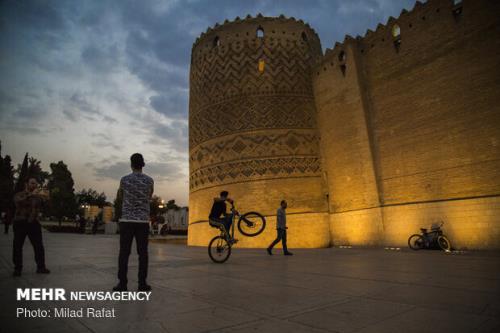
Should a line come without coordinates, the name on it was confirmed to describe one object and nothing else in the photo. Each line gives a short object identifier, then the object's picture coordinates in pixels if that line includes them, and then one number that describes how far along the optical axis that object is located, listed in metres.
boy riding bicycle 7.45
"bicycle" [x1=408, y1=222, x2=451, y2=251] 11.04
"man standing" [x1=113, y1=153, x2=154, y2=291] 4.21
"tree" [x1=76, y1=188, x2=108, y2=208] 72.47
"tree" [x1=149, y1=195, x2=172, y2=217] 64.31
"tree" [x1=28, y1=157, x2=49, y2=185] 61.12
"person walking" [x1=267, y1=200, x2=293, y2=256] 10.02
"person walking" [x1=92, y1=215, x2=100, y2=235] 32.72
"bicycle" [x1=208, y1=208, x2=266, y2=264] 7.41
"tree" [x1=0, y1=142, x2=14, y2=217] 42.50
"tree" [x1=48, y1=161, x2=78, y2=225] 48.97
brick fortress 10.99
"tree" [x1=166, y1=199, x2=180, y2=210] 94.70
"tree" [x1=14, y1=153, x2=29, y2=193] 53.28
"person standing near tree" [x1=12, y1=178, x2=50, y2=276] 5.45
